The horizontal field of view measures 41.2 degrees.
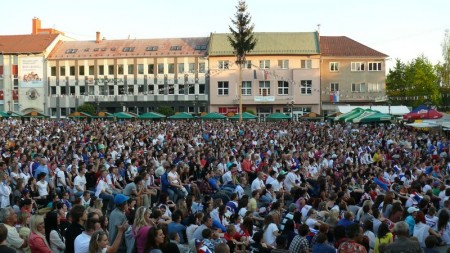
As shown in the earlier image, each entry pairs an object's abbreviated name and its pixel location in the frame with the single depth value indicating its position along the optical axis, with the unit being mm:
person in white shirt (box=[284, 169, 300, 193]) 17391
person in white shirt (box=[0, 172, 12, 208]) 13414
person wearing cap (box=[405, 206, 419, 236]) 11531
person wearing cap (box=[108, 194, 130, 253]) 9620
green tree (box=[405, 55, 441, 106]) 68312
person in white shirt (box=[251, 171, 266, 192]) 16364
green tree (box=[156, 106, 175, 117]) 65438
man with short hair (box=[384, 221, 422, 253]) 7953
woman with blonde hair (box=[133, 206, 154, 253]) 8508
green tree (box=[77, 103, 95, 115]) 67312
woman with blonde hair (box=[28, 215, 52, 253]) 7793
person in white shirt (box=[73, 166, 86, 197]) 15258
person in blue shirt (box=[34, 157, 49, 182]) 16062
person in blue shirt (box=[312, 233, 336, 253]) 8539
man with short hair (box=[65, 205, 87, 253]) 8391
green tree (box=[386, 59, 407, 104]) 71188
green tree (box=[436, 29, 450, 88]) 76125
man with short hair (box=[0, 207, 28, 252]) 8023
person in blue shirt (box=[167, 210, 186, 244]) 10227
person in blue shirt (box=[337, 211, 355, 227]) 10673
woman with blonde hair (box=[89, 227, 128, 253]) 7102
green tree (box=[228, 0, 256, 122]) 62156
